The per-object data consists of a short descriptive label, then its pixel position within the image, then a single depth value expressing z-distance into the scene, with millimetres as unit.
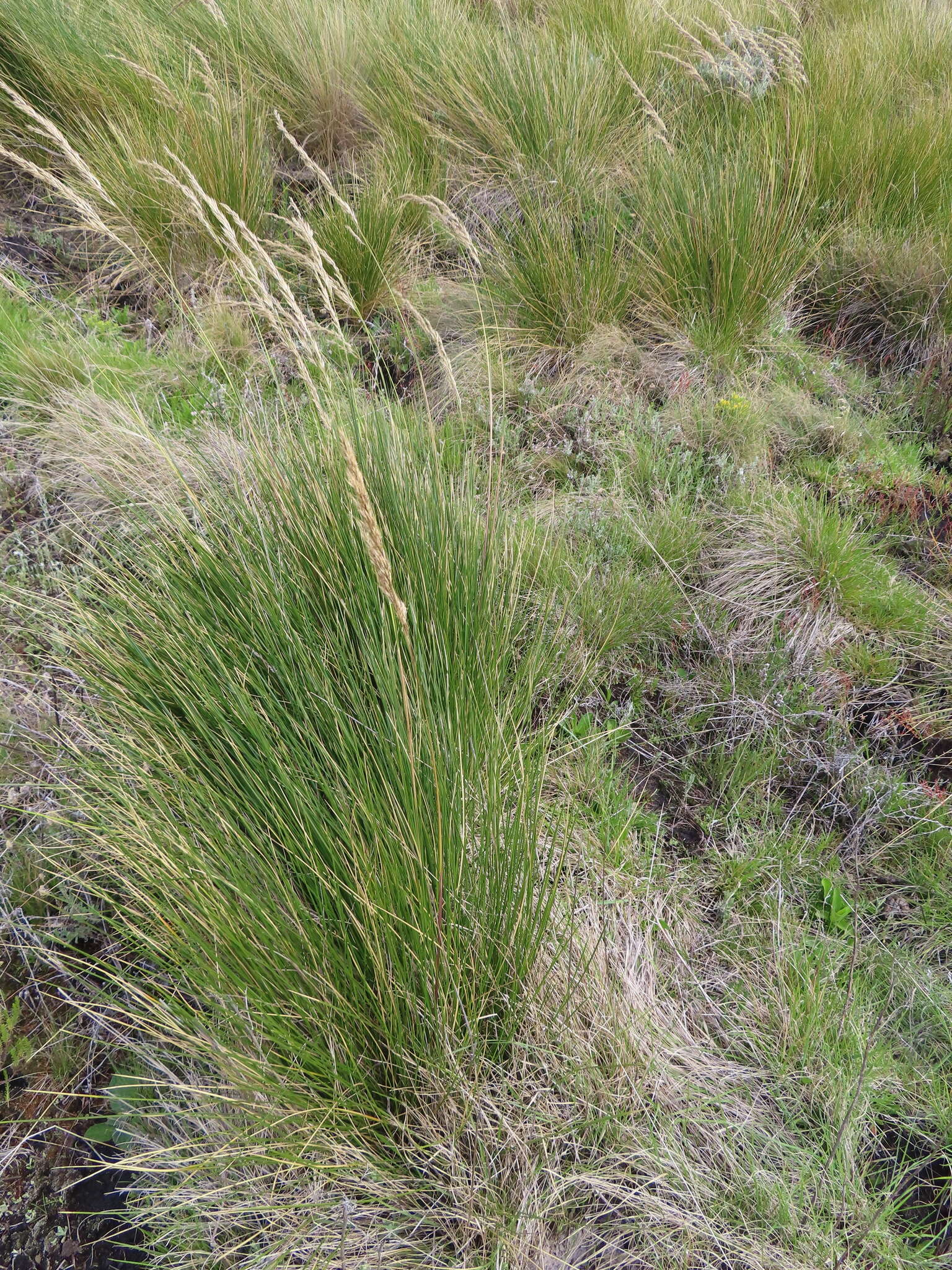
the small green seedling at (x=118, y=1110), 1664
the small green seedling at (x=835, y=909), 2062
